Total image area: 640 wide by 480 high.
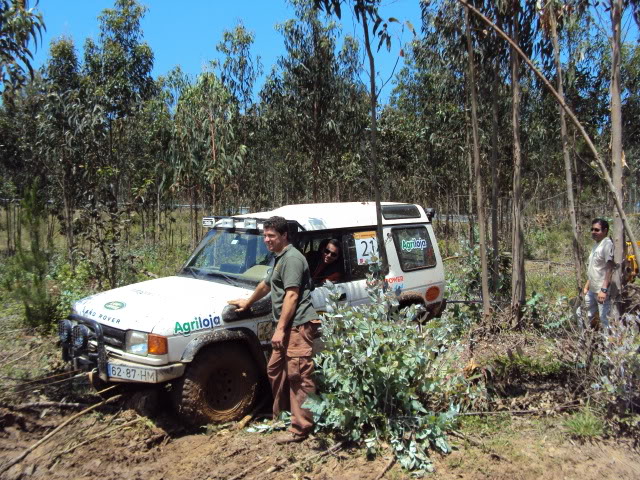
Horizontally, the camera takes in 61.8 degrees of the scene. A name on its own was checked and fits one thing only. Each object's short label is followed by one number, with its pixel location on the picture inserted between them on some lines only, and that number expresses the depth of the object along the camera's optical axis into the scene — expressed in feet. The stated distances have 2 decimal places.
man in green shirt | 13.83
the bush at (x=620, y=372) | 12.98
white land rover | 14.30
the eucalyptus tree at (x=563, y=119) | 16.27
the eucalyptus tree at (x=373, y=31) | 16.26
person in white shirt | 18.38
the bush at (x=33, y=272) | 20.94
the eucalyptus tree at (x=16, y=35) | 14.60
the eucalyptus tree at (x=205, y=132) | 32.32
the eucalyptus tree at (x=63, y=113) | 37.88
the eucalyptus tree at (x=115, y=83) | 38.37
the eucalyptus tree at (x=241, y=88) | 41.91
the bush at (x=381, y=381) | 13.00
